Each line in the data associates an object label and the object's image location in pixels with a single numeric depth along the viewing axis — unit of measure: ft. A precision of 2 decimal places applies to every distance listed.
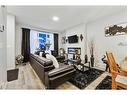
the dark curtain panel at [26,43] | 13.69
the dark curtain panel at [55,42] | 18.76
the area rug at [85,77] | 6.12
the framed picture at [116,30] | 8.61
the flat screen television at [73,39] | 14.64
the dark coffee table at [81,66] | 8.76
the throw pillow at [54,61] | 6.22
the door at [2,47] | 4.38
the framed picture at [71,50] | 15.48
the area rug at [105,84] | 5.62
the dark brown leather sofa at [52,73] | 4.94
